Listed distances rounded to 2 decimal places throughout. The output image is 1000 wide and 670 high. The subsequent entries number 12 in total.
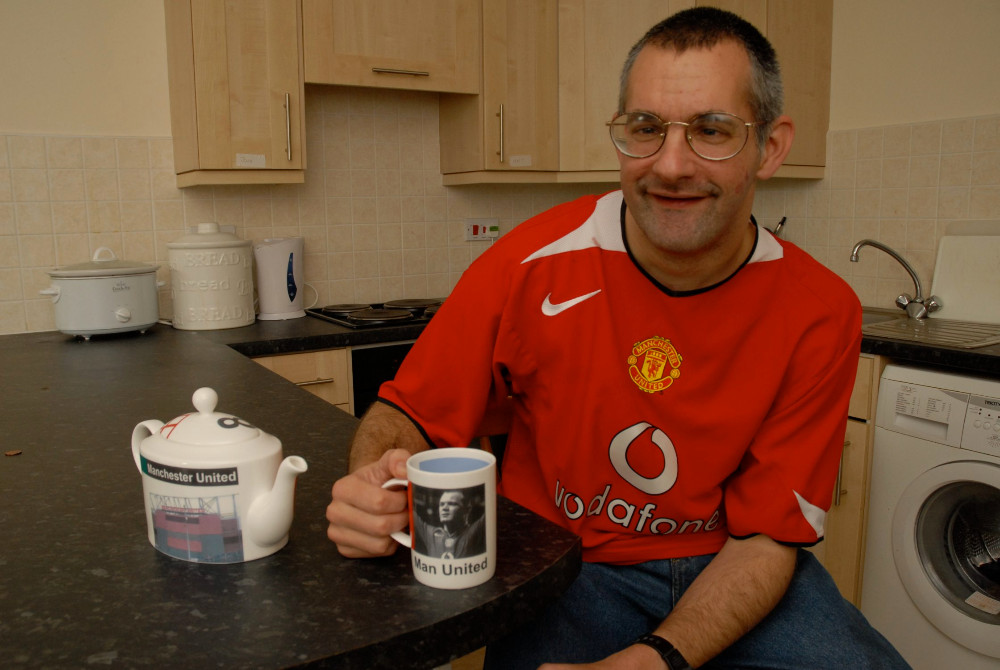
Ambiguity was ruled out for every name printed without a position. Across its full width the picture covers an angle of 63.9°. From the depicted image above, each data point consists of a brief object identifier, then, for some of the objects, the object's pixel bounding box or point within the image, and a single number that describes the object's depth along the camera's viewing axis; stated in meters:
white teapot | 0.74
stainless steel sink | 2.14
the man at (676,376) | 1.16
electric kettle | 2.69
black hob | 2.54
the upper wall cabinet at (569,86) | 2.82
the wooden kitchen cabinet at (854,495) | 2.24
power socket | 3.20
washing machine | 1.97
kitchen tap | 2.61
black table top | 0.64
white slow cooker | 2.24
